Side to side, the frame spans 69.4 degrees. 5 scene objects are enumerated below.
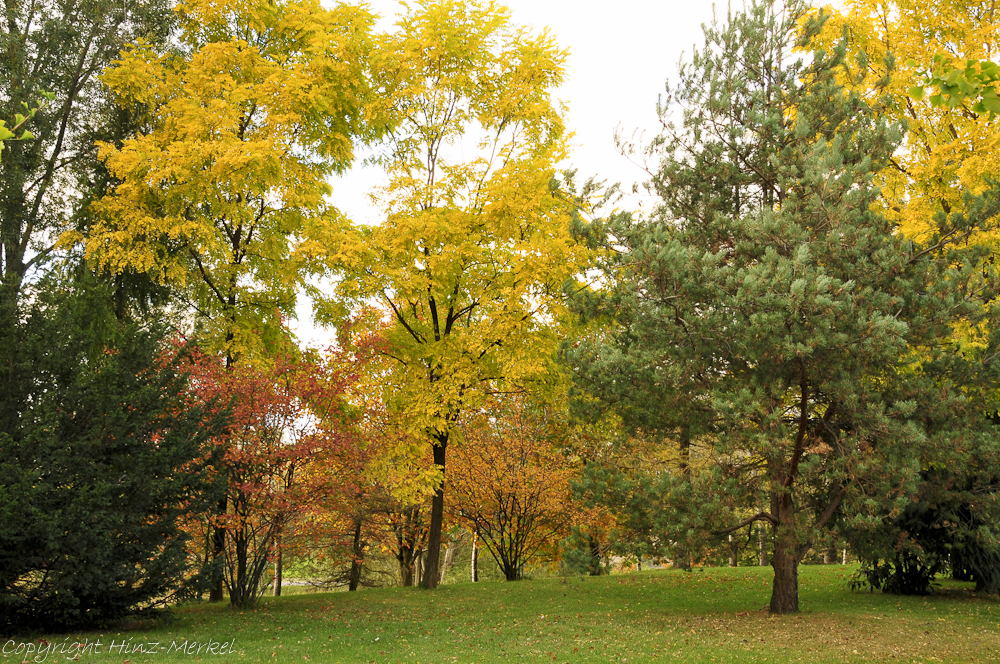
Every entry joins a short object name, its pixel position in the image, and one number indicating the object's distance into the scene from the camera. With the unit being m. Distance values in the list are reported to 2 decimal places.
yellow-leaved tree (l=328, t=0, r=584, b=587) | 14.29
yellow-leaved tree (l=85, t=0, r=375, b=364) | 13.77
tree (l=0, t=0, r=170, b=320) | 15.36
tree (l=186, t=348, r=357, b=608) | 12.28
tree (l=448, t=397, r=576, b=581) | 17.28
